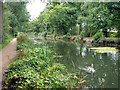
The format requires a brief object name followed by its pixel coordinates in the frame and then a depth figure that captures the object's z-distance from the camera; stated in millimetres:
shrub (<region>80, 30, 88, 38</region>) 26453
